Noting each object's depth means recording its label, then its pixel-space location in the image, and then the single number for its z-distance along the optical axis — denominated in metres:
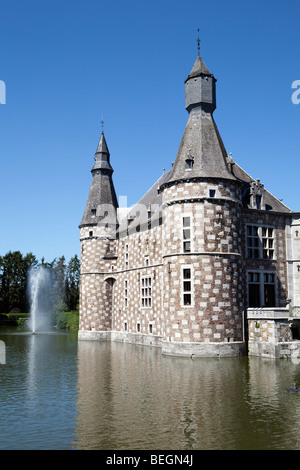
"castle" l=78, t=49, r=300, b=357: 31.38
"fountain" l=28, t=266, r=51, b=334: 80.06
